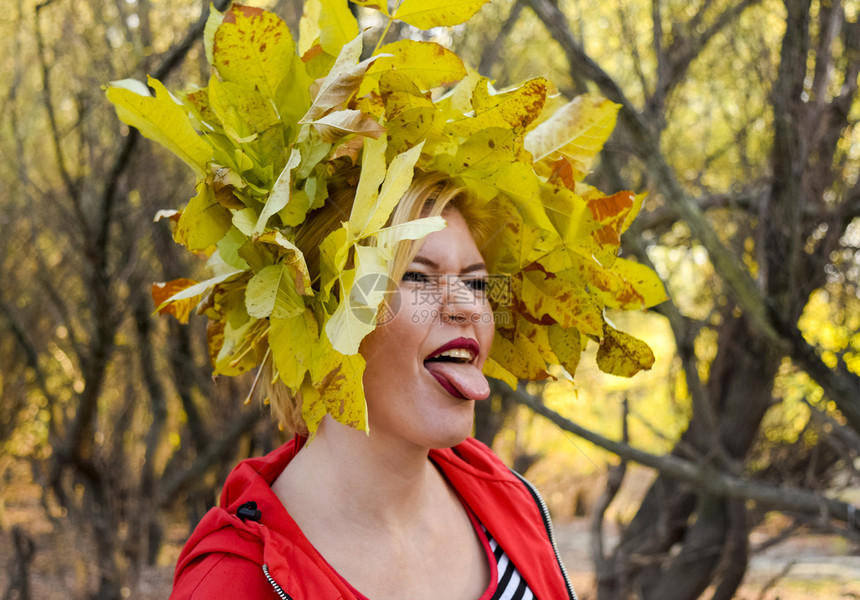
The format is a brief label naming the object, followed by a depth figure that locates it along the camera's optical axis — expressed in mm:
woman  1398
